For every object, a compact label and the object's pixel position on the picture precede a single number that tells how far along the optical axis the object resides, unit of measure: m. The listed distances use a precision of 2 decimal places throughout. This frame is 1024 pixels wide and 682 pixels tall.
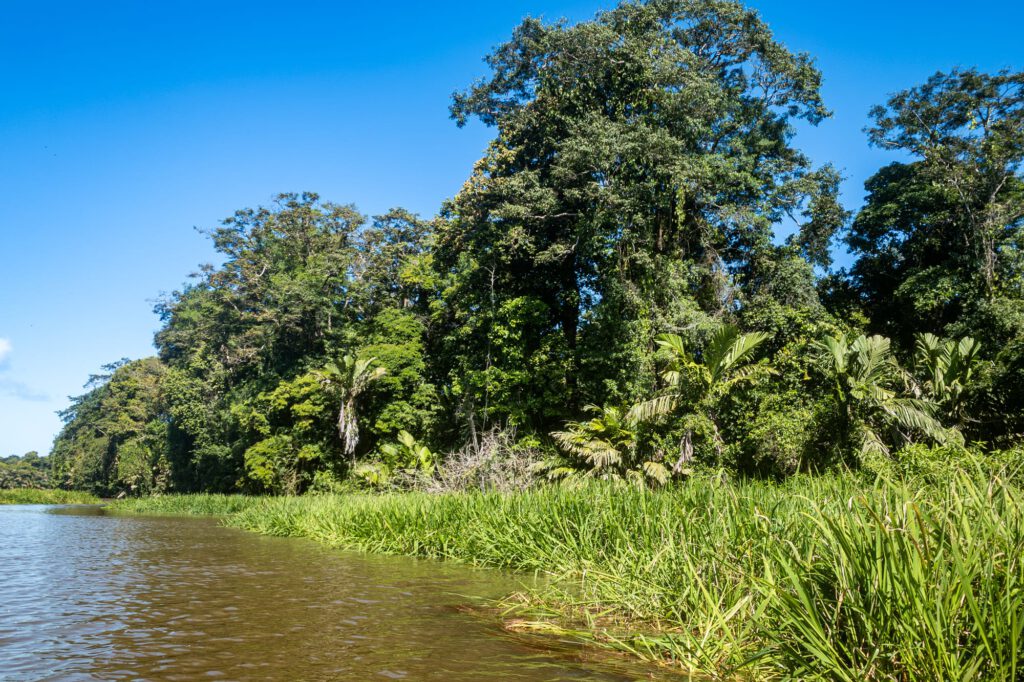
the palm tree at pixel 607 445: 17.62
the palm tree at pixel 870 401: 15.95
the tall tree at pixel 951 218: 20.27
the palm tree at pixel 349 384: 27.86
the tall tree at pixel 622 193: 21.06
